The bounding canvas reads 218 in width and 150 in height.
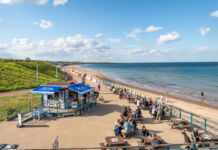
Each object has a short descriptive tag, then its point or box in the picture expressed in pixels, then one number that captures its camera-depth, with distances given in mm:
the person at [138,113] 11844
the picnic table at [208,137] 7820
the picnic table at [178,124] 10359
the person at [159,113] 11838
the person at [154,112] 12263
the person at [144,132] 8602
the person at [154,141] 7332
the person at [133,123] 9930
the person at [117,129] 8977
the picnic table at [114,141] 7484
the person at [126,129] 9156
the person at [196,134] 7891
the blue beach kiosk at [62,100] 13159
